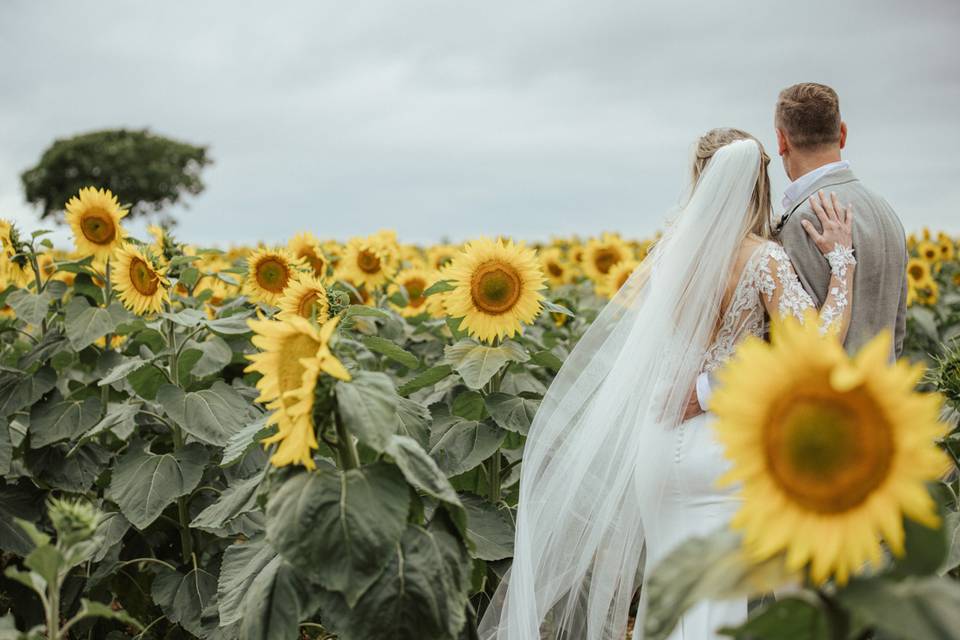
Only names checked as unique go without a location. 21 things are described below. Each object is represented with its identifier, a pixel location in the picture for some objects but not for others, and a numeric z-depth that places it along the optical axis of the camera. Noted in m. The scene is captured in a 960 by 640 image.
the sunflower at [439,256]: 7.19
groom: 3.22
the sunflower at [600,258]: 7.42
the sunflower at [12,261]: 3.98
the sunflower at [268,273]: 4.18
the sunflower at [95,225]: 3.96
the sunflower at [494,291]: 3.52
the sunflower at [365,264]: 5.33
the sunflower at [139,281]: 3.63
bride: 2.95
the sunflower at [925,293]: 7.25
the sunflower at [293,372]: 1.80
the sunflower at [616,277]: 6.14
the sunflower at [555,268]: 7.89
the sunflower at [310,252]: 4.92
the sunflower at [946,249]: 8.87
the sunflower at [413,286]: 5.60
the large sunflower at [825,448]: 1.17
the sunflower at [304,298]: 3.22
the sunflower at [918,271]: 7.36
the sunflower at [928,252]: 8.73
